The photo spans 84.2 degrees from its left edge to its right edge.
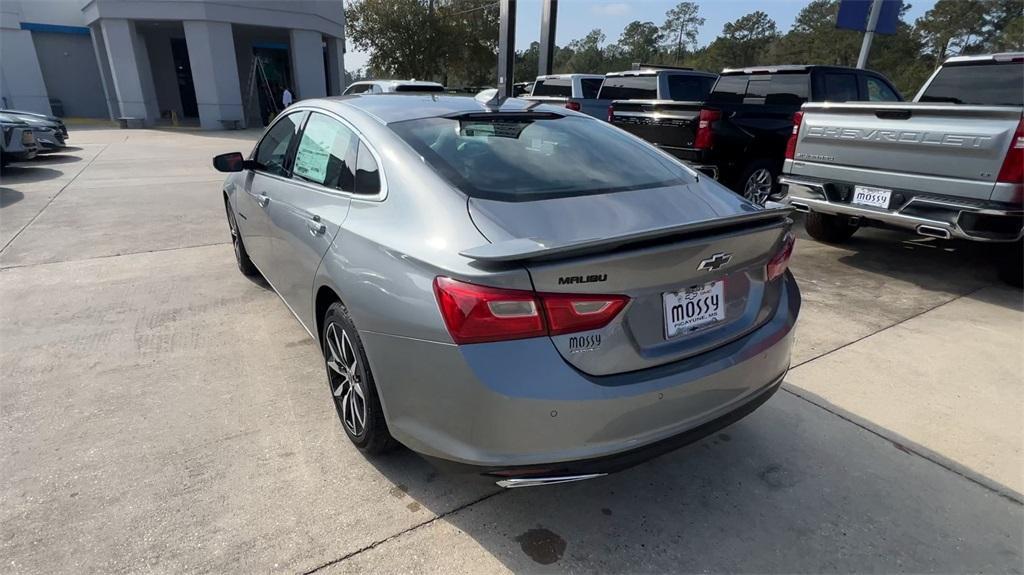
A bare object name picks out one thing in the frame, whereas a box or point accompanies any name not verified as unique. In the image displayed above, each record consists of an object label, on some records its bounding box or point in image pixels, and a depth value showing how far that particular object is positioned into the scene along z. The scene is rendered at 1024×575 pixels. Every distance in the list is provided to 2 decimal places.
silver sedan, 1.78
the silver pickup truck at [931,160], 4.32
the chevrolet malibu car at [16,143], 9.95
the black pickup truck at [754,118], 6.93
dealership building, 20.44
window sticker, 2.93
